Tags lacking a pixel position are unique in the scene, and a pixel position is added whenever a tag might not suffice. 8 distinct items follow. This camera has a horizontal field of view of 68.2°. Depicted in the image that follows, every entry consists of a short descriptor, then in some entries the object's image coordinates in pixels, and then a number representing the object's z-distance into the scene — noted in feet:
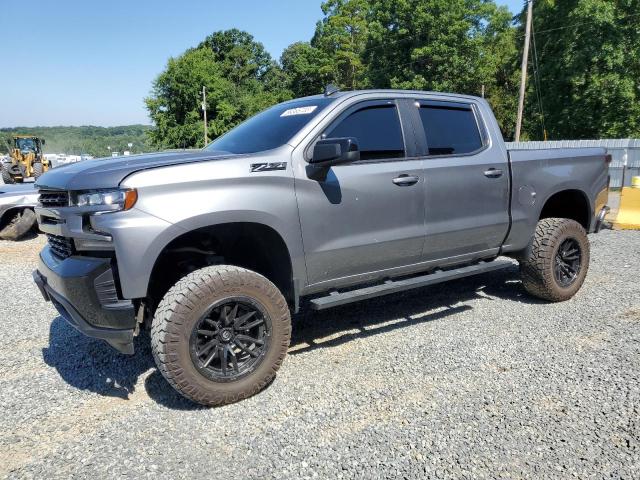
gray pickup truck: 9.21
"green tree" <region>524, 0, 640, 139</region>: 82.58
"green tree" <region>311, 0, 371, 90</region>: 151.74
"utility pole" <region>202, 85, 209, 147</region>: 138.39
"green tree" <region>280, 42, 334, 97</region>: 162.30
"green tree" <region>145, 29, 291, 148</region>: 160.97
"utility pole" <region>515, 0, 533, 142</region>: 67.82
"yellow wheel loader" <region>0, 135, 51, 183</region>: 81.30
